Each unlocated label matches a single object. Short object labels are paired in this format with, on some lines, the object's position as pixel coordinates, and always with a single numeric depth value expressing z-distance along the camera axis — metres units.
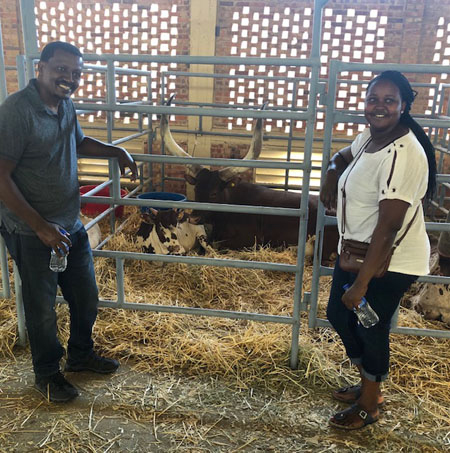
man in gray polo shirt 2.08
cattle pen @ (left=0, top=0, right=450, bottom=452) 2.22
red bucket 5.13
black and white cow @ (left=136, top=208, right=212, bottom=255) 4.25
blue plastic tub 4.84
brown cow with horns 4.72
